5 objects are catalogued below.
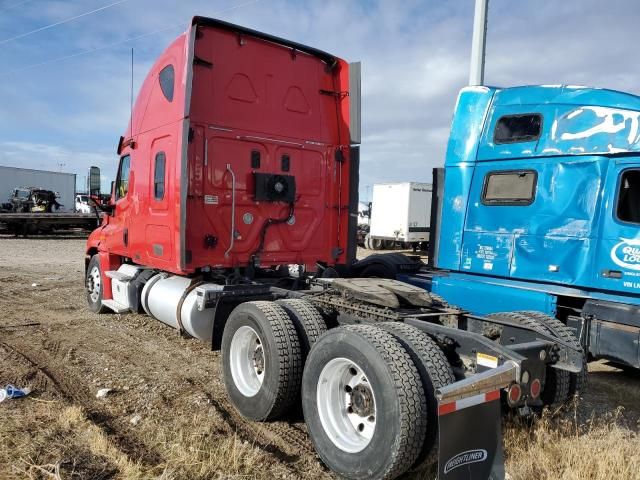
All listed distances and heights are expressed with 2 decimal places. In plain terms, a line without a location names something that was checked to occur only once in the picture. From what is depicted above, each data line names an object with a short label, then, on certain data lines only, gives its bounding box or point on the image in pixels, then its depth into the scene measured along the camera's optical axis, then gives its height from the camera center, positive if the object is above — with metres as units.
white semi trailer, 23.47 +0.25
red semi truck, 2.97 -0.70
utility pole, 10.15 +3.51
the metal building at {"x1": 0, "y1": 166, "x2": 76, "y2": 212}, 32.69 +1.42
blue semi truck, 5.33 +0.14
